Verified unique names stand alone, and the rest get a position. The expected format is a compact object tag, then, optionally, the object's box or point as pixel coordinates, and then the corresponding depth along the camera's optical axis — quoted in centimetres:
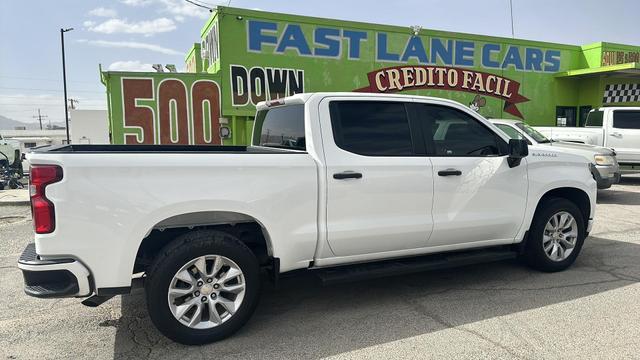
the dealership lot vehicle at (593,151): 934
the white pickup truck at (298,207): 302
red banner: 1250
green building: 1072
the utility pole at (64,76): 2911
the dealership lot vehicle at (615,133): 1221
